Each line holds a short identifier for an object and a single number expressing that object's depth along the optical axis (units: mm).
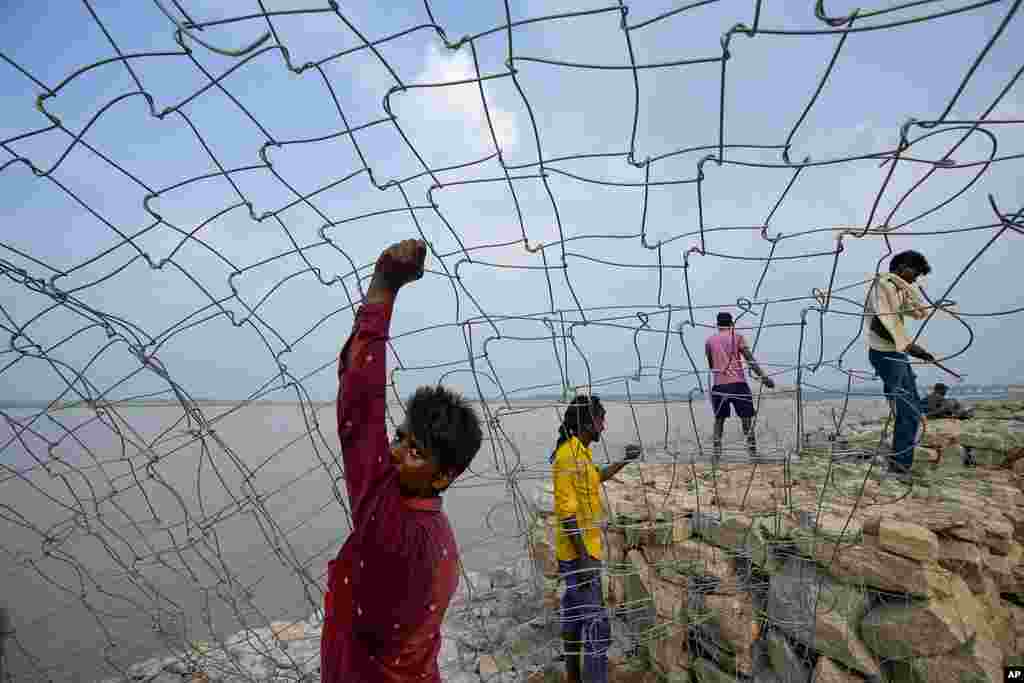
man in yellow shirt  3053
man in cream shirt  2317
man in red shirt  1090
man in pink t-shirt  4648
